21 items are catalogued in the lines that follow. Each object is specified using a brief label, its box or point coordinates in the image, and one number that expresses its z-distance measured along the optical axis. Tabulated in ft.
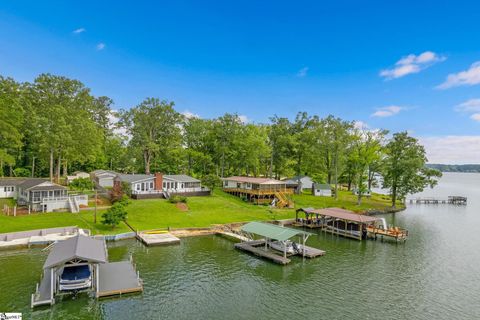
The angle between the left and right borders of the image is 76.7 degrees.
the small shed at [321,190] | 236.02
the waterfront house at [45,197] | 125.18
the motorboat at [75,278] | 64.64
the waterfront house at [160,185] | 157.58
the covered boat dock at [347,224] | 125.08
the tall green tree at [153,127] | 208.64
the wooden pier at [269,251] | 93.25
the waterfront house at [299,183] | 227.22
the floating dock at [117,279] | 65.77
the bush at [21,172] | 210.18
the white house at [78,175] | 210.65
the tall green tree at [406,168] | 197.47
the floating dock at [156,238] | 101.49
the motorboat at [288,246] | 99.67
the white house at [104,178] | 195.52
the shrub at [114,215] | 110.01
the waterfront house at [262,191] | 177.68
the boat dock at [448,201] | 246.39
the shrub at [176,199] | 149.38
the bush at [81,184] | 142.92
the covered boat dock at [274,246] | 95.55
